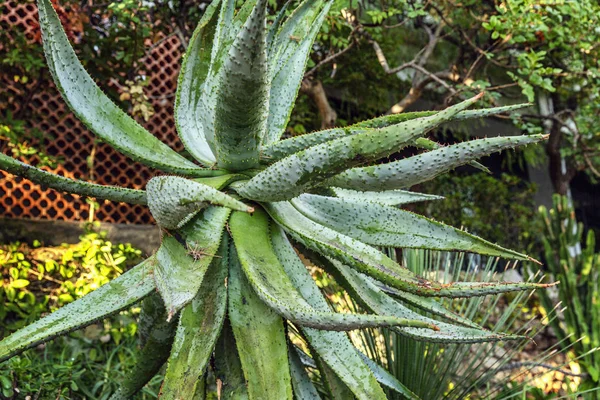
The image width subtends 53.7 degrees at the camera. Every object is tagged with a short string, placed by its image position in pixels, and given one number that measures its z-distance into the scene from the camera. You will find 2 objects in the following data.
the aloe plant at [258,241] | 0.98
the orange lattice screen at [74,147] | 4.24
